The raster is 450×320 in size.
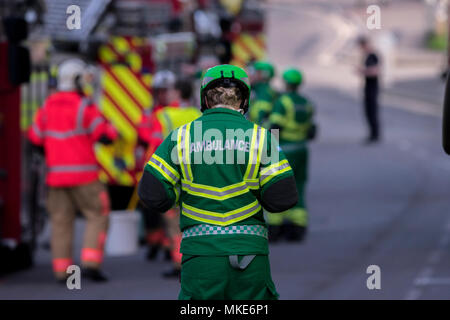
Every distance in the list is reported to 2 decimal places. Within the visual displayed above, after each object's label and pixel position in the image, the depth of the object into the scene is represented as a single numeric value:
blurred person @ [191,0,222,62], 19.62
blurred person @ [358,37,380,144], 22.80
